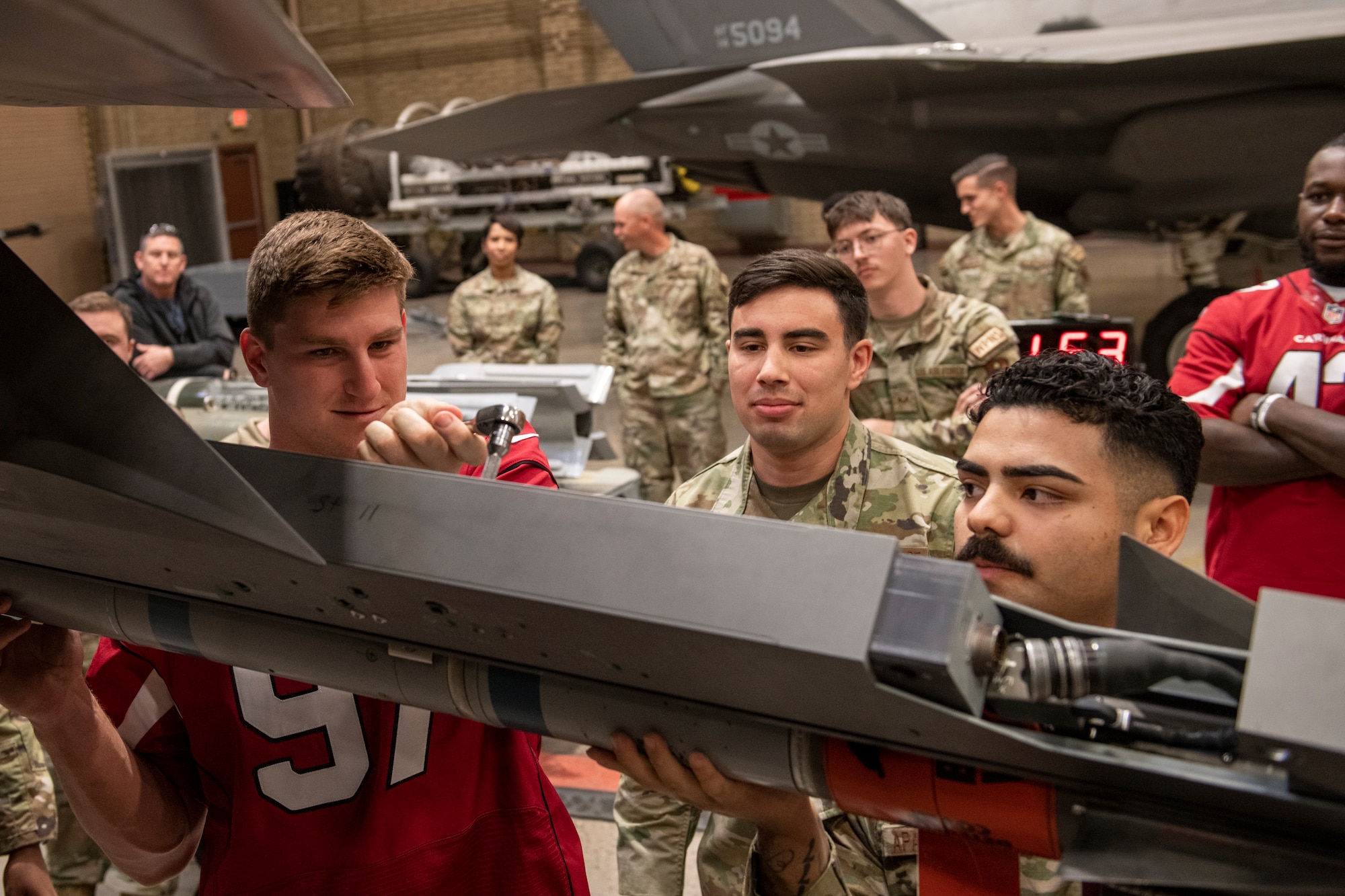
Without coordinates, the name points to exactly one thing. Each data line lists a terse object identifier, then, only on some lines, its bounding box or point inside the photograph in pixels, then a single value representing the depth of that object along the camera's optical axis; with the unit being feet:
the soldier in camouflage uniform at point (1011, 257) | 20.56
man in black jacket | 19.86
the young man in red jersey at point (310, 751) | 5.06
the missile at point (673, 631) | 3.08
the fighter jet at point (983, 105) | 23.40
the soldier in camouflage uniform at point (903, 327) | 12.81
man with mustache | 4.54
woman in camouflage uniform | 24.57
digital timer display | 12.17
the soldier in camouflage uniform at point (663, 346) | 21.58
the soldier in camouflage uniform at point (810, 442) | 7.63
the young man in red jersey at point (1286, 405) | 8.69
